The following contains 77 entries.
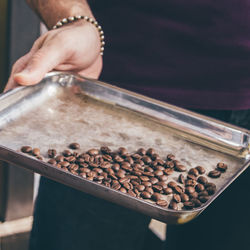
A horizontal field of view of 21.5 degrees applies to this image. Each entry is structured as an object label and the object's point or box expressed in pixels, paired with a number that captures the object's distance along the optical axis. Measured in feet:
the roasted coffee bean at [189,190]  2.12
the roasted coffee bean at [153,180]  2.17
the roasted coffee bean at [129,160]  2.22
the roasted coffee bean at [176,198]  2.08
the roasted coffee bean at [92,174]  2.14
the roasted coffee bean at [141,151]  2.30
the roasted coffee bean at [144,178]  2.19
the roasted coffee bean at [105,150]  2.26
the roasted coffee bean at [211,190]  2.11
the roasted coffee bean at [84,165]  2.19
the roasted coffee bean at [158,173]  2.22
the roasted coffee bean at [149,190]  2.13
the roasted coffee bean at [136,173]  2.22
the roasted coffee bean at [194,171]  2.20
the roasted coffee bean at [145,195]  2.09
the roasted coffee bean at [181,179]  2.19
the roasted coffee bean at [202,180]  2.17
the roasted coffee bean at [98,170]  2.19
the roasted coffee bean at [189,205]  2.05
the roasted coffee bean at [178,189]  2.11
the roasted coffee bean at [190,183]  2.15
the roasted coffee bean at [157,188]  2.13
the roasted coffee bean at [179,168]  2.23
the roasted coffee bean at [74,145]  2.26
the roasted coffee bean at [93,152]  2.23
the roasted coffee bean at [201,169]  2.23
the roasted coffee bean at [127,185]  2.13
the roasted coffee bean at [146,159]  2.26
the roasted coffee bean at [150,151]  2.30
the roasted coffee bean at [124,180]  2.14
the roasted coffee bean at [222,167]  2.26
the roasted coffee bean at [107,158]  2.24
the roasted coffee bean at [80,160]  2.20
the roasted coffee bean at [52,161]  2.12
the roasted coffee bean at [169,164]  2.23
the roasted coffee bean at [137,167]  2.23
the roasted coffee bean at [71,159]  2.19
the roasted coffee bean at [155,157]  2.28
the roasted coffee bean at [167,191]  2.12
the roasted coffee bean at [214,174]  2.22
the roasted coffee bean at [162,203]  2.07
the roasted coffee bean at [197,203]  2.03
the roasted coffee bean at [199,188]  2.13
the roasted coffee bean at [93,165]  2.19
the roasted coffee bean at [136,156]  2.27
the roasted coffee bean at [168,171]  2.22
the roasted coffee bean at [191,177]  2.18
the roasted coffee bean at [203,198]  2.06
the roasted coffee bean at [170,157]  2.27
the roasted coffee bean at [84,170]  2.16
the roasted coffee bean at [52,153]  2.19
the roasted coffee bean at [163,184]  2.14
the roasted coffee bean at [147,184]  2.15
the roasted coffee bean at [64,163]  2.14
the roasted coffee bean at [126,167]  2.21
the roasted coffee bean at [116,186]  2.09
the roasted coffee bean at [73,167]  2.17
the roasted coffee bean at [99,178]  2.13
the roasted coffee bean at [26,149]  2.15
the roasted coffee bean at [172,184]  2.15
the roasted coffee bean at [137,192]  2.11
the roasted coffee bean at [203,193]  2.09
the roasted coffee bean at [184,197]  2.09
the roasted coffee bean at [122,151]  2.26
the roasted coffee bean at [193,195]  2.09
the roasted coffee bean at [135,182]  2.15
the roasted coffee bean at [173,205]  2.03
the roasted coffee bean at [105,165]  2.22
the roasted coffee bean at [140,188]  2.12
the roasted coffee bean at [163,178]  2.20
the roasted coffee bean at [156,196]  2.08
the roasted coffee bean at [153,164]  2.25
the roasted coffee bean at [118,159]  2.23
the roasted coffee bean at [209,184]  2.15
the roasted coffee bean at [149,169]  2.26
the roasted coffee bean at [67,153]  2.21
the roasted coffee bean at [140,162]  2.25
